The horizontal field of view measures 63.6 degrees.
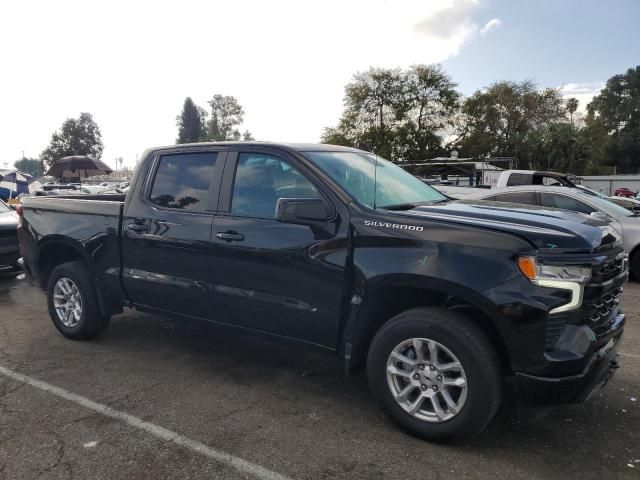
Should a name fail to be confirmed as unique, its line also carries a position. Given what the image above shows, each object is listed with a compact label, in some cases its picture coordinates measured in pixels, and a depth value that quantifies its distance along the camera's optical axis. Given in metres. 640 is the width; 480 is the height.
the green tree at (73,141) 78.88
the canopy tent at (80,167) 22.33
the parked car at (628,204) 8.95
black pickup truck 2.74
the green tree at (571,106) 47.41
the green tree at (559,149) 37.72
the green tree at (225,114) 80.56
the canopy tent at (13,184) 14.41
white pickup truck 12.02
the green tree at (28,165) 133.62
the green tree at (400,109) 43.88
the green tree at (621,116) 57.06
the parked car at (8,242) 7.60
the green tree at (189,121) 95.19
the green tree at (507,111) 45.00
